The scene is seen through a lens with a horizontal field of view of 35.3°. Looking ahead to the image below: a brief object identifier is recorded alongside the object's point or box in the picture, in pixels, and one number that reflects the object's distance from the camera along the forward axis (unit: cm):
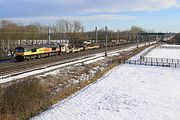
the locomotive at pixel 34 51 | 4088
